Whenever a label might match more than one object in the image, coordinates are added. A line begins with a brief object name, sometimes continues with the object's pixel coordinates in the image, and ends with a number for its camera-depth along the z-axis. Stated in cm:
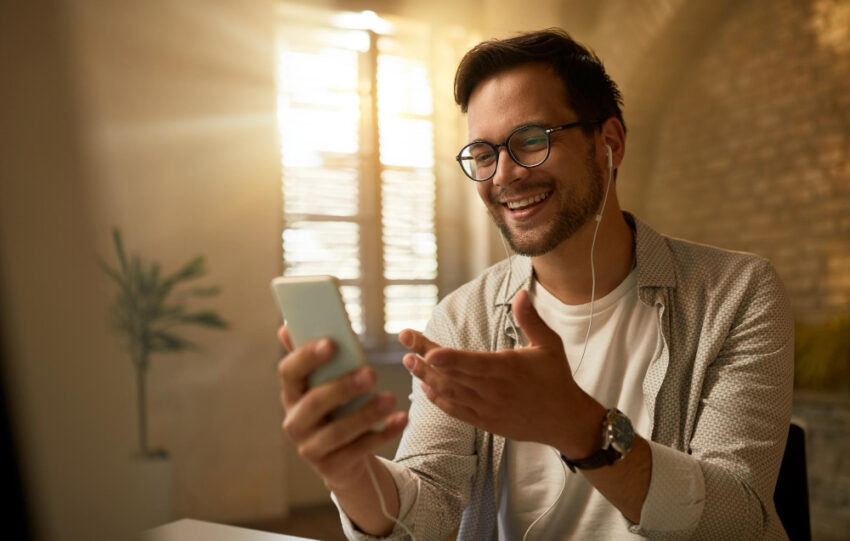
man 94
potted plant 408
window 525
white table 129
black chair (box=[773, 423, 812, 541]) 136
